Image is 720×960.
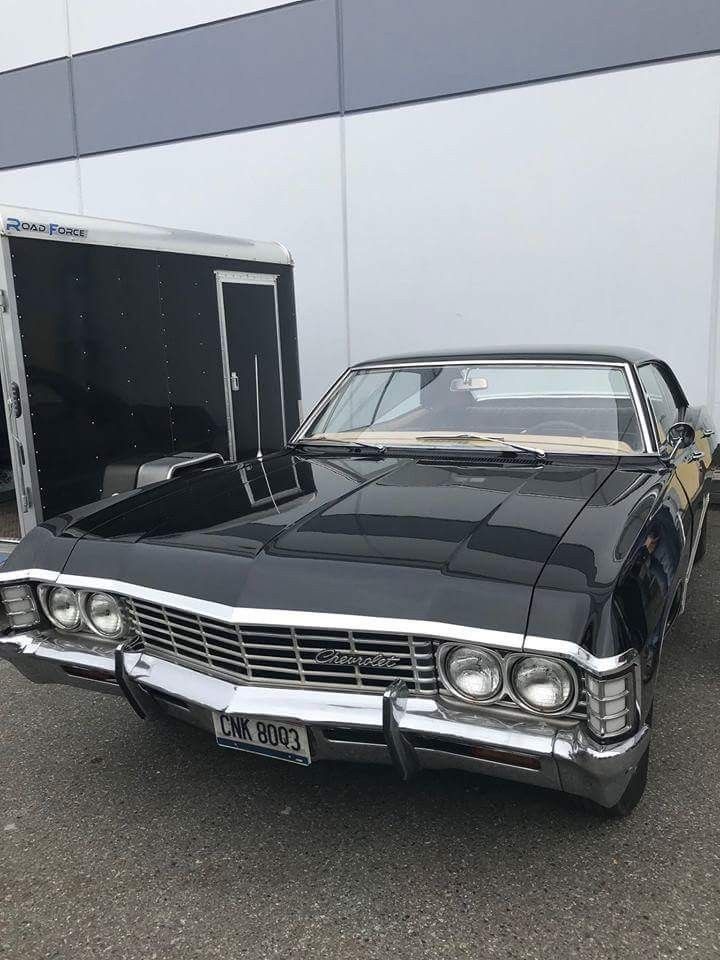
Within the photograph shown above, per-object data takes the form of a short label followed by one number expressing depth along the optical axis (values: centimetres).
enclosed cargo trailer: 443
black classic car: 216
